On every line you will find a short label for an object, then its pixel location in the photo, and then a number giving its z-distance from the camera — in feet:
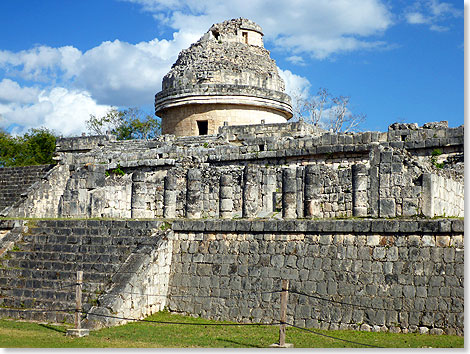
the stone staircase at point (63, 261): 39.99
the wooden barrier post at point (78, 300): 35.31
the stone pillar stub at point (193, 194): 47.50
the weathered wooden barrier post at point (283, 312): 31.40
